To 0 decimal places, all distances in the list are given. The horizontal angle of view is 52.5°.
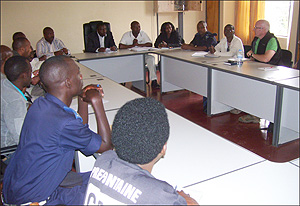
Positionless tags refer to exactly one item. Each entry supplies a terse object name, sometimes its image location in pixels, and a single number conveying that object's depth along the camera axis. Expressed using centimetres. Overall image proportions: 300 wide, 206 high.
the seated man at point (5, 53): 303
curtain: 694
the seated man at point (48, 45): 537
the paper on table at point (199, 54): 477
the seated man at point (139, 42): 576
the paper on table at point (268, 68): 364
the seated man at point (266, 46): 405
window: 664
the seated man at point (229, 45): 459
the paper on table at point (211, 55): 455
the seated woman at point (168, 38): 588
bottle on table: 393
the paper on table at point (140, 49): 547
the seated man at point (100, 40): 554
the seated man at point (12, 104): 199
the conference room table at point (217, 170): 127
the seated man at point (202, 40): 523
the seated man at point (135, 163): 91
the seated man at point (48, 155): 136
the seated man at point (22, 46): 361
